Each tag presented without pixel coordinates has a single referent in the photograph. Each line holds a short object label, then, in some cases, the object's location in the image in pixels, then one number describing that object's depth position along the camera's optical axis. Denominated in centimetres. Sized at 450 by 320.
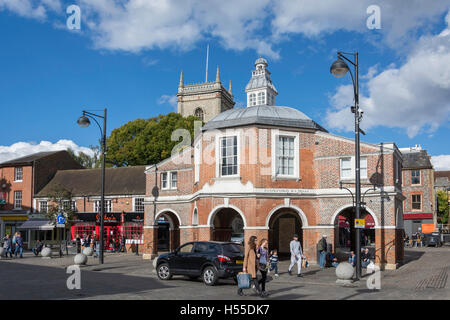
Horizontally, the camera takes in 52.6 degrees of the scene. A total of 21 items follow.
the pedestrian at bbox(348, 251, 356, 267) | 2049
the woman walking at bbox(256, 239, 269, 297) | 1302
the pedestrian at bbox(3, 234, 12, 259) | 3071
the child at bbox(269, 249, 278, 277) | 1868
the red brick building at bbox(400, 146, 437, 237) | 5003
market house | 2206
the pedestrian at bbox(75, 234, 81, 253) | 3392
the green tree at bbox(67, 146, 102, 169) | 6762
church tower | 7469
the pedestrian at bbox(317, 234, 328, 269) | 2122
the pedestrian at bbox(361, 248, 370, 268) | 2090
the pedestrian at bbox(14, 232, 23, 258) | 3128
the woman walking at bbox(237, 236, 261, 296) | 1249
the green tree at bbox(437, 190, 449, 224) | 6444
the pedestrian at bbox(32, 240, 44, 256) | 3291
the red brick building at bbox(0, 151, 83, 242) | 4484
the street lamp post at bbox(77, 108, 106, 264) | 2252
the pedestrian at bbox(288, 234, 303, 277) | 1822
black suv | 1572
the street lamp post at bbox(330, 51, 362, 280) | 1569
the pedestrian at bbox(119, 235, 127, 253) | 3712
